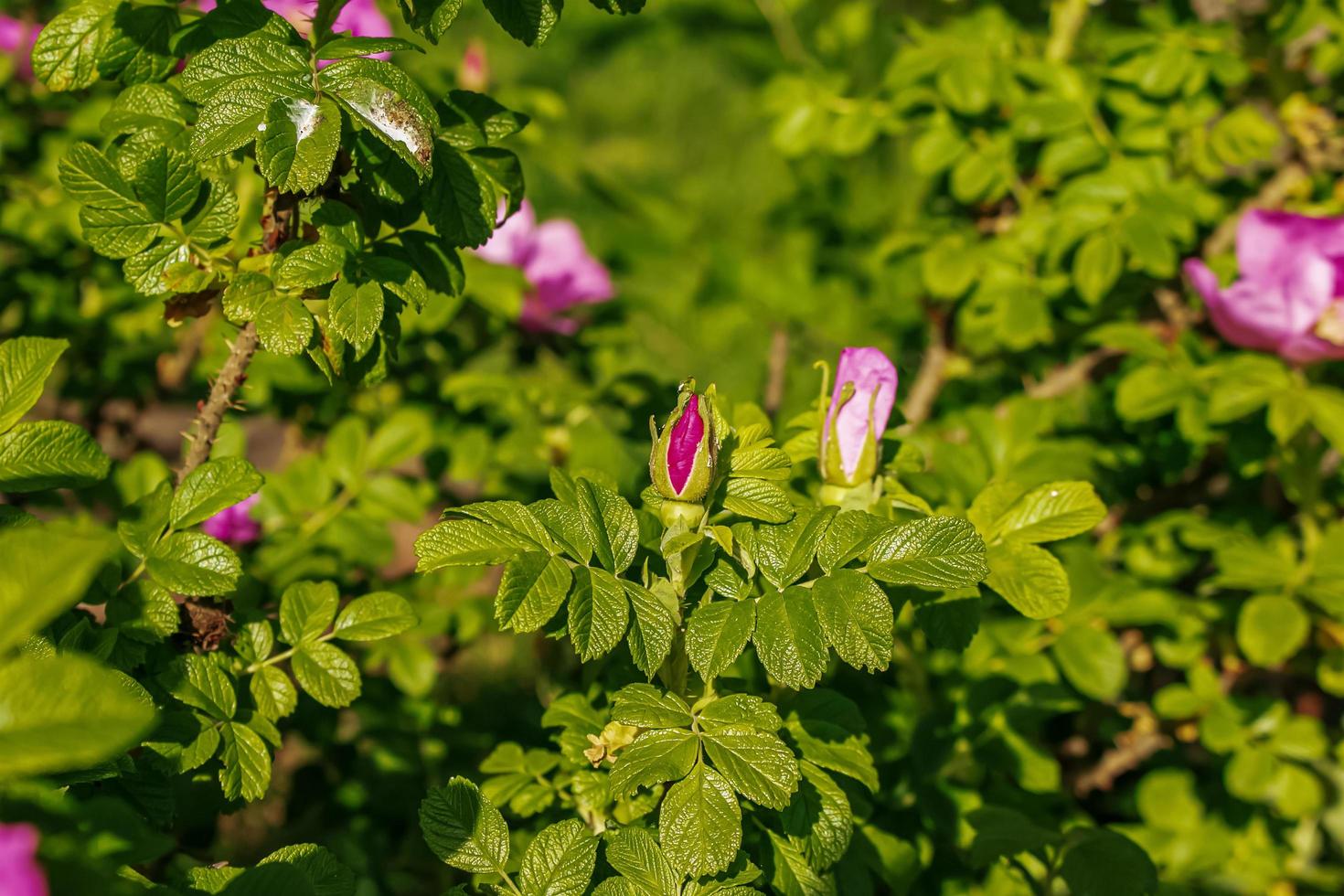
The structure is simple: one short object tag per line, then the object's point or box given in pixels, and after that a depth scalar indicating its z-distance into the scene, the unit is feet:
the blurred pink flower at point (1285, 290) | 3.07
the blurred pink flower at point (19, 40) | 3.63
